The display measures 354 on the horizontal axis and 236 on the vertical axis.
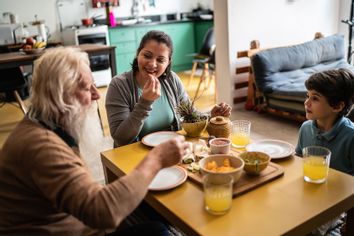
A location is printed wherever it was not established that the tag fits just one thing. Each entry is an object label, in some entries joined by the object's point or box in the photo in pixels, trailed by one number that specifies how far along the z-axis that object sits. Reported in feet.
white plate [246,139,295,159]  4.45
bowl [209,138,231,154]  4.36
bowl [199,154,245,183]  3.55
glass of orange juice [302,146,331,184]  3.77
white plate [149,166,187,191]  3.79
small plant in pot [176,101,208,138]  5.17
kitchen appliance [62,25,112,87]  17.79
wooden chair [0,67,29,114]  12.80
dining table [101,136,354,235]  3.07
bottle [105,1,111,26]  19.23
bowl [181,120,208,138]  5.16
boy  5.02
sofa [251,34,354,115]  11.64
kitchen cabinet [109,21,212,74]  19.17
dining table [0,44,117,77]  11.47
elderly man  2.89
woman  5.33
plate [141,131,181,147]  5.07
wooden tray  3.63
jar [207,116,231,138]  5.02
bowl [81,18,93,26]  18.95
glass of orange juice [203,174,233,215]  3.22
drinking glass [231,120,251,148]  4.89
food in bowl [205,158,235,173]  3.74
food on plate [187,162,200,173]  4.13
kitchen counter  19.20
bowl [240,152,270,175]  3.80
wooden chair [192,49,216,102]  15.19
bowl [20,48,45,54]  12.04
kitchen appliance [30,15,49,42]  15.91
